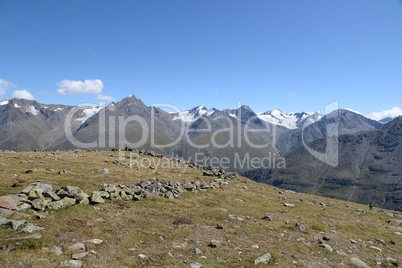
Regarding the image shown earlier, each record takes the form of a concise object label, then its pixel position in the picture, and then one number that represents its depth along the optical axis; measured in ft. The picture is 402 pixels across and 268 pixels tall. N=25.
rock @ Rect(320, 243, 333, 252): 50.81
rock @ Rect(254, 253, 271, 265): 40.74
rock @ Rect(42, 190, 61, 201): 55.50
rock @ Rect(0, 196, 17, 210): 47.19
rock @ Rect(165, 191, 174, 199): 76.74
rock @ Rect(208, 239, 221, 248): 45.62
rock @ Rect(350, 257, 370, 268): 45.14
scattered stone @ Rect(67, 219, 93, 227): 46.93
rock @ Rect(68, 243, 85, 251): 37.53
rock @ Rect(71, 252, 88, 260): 34.75
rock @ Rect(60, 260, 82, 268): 32.65
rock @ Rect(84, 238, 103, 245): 40.88
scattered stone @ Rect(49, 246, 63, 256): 35.34
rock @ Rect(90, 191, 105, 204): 59.77
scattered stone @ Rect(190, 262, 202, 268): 37.08
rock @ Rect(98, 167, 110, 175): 105.91
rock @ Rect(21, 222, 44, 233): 40.22
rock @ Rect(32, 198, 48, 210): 50.72
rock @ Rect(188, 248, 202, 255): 42.02
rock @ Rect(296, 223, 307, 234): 61.29
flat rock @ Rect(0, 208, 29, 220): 44.39
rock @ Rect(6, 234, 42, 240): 37.24
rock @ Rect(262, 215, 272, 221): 70.03
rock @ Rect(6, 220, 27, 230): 40.55
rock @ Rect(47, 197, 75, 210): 52.91
